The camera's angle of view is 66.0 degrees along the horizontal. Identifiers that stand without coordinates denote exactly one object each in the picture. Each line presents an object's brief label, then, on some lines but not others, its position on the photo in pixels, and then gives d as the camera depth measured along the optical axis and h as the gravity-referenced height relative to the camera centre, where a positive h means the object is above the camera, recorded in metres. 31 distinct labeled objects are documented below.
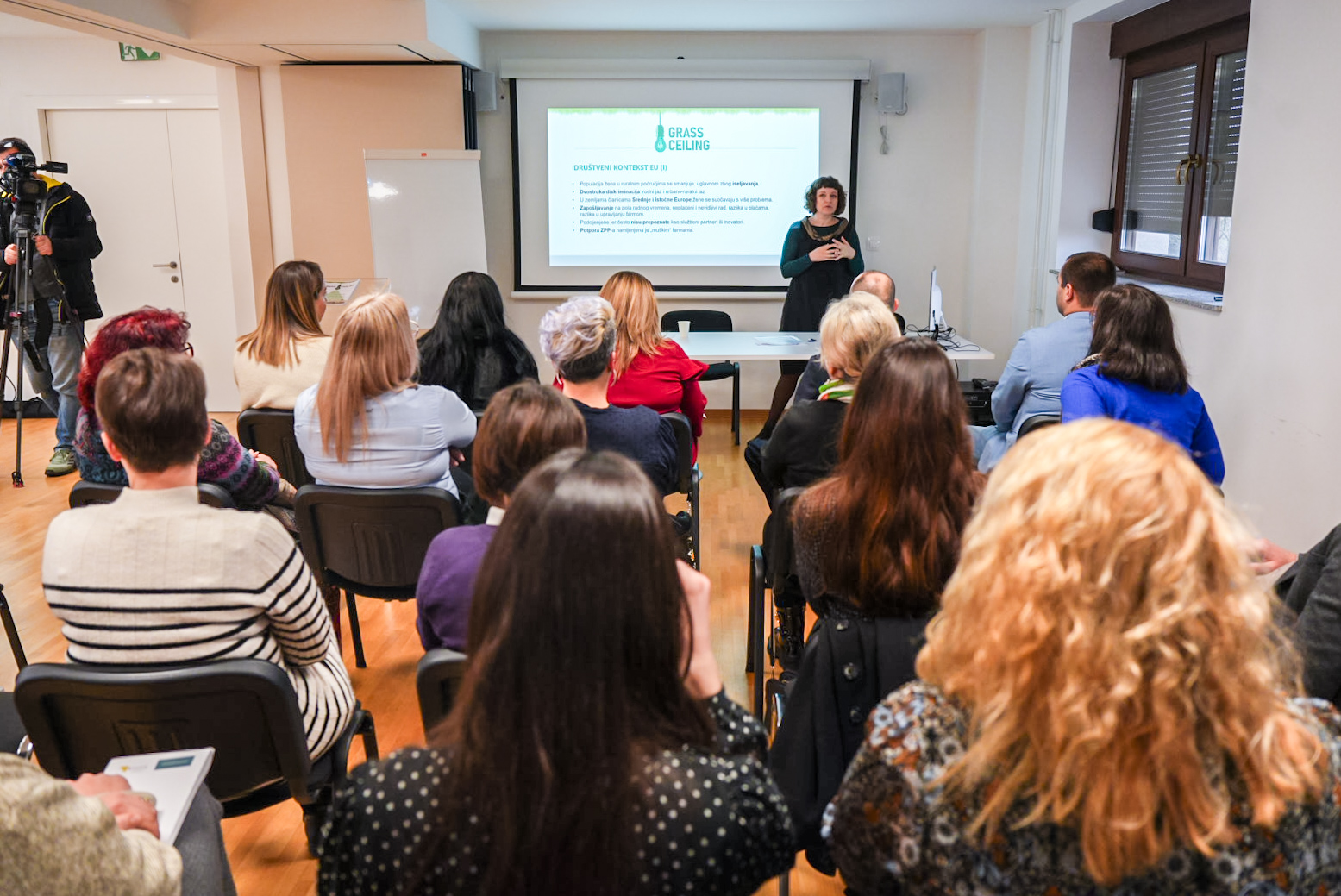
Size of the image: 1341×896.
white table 4.88 -0.57
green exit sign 6.91 +1.16
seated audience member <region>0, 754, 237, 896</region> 1.05 -0.64
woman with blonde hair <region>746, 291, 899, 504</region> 2.72 -0.46
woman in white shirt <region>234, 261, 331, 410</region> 3.38 -0.38
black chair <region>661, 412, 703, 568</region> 3.26 -0.70
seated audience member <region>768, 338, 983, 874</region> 1.65 -0.53
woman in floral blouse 0.89 -0.42
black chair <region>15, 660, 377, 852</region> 1.60 -0.77
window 4.63 +0.35
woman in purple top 1.77 -0.43
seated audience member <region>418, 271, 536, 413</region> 3.60 -0.41
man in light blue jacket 3.53 -0.43
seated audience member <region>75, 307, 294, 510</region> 2.61 -0.55
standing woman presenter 5.96 -0.16
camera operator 5.54 -0.34
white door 7.07 +0.20
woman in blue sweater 2.81 -0.39
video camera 5.28 +0.27
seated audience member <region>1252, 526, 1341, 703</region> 1.66 -0.64
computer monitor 5.08 -0.43
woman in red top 3.56 -0.45
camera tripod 5.36 -0.34
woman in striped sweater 1.67 -0.52
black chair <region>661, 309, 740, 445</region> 6.38 -0.56
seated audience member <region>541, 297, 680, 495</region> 2.79 -0.43
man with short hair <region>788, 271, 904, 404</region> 3.58 -0.45
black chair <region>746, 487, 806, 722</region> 2.43 -0.91
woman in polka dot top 0.96 -0.49
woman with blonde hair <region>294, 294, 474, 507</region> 2.73 -0.47
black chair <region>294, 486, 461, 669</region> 2.62 -0.78
